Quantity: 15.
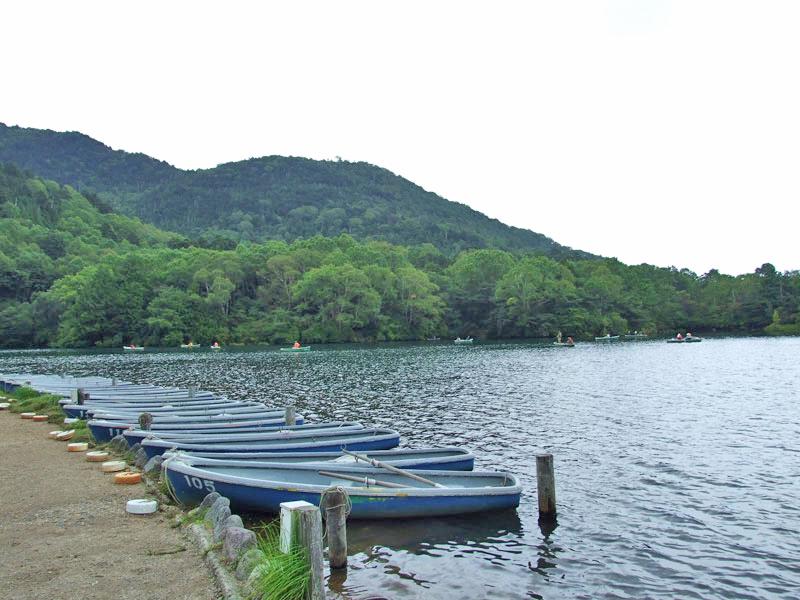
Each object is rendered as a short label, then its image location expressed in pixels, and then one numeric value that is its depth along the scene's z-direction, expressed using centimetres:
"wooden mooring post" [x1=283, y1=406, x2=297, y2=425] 2098
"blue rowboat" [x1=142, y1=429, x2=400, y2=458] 1562
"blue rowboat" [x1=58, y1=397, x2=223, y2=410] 2508
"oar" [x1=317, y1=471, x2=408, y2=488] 1289
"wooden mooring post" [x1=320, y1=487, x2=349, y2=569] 995
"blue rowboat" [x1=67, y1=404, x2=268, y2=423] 2091
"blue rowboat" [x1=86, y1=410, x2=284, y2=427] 2048
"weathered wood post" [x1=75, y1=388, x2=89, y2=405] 2491
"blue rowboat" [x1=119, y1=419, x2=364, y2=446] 1669
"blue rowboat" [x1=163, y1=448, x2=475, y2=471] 1459
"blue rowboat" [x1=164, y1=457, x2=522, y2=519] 1223
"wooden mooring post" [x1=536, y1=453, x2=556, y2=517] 1328
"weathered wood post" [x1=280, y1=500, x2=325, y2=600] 749
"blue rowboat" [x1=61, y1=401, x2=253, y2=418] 2277
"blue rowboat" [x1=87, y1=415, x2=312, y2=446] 1715
